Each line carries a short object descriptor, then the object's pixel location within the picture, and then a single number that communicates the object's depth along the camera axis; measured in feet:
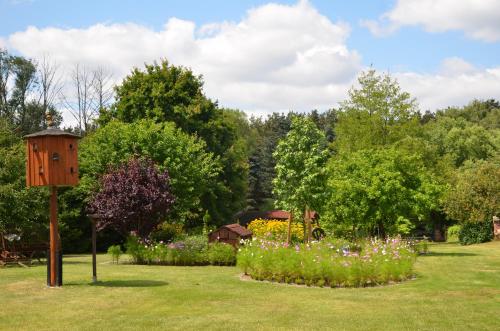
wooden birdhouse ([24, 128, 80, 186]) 54.90
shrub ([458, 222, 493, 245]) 126.52
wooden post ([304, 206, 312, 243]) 82.99
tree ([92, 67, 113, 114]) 202.90
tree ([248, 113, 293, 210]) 221.31
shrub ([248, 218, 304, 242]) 102.00
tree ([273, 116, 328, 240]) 78.59
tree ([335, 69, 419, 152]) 150.30
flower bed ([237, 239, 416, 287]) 53.54
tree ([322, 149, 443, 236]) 87.10
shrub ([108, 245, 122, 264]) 79.41
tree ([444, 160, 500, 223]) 125.70
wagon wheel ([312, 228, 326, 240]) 93.31
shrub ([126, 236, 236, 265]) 76.89
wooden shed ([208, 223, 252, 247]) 85.66
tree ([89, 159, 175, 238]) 81.25
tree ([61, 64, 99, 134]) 200.11
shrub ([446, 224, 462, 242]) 160.30
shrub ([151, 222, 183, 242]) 117.73
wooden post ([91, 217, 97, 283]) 56.95
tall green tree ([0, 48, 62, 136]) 187.73
